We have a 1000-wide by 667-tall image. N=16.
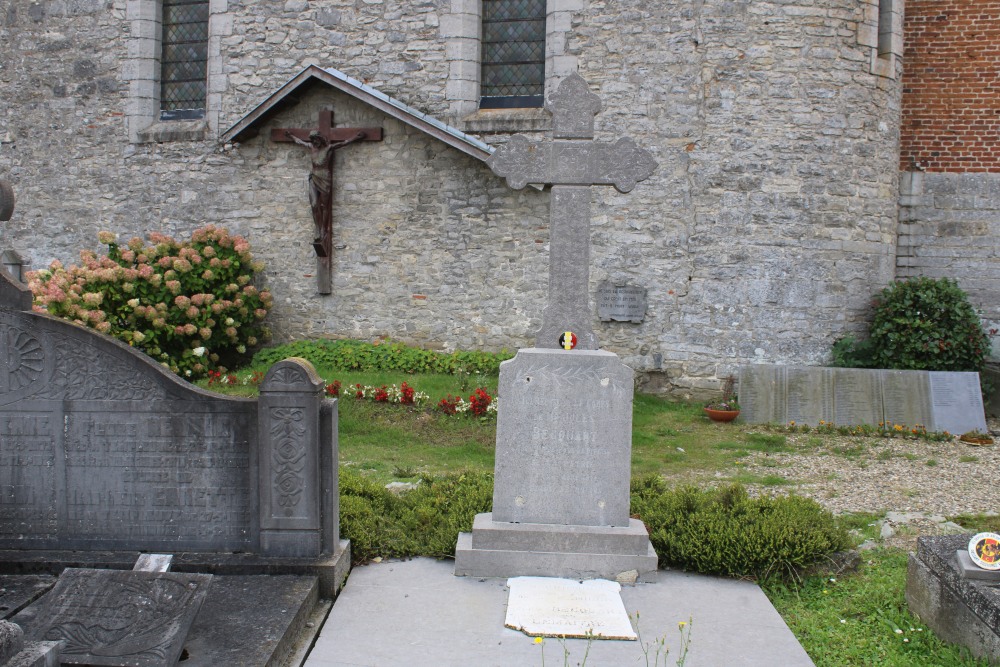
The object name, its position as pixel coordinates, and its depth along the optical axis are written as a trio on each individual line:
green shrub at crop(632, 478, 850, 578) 4.61
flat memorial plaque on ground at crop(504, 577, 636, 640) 3.85
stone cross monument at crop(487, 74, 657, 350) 4.86
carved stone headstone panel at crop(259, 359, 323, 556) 4.18
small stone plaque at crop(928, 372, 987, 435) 9.09
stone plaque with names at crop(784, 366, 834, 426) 9.34
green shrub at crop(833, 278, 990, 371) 9.68
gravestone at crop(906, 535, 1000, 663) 3.48
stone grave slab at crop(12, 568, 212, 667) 3.22
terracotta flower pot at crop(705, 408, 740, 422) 9.37
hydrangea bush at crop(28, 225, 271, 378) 9.98
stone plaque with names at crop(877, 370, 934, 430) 9.18
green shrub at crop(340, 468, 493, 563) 4.79
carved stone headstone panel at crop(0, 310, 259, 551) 4.23
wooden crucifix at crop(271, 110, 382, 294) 10.95
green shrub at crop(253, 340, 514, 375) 10.45
